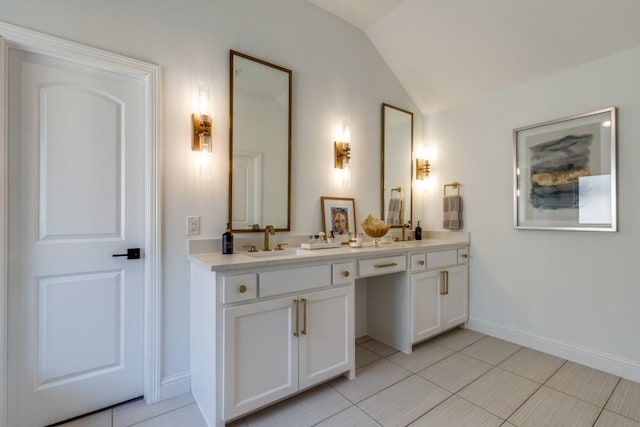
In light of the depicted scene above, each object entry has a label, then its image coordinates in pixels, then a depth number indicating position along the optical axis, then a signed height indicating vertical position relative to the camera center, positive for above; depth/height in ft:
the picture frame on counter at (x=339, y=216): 8.48 -0.09
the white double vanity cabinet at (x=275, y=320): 5.04 -2.15
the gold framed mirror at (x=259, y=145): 6.98 +1.75
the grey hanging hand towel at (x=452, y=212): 9.96 +0.03
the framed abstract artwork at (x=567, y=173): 7.11 +1.06
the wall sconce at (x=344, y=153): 8.84 +1.84
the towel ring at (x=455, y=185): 10.18 +0.99
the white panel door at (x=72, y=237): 5.06 -0.44
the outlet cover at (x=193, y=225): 6.36 -0.26
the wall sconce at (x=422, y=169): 11.00 +1.68
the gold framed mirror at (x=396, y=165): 10.06 +1.73
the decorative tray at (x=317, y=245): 7.20 -0.83
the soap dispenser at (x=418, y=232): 10.43 -0.69
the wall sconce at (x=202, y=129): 6.34 +1.86
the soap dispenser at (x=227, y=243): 6.34 -0.66
